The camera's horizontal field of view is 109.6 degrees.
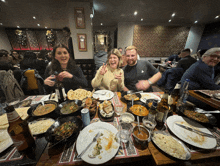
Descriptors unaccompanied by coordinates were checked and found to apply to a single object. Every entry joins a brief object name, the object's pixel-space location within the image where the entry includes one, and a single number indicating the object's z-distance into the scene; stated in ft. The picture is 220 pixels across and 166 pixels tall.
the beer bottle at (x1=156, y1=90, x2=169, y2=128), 3.32
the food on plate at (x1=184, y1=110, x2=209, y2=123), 3.45
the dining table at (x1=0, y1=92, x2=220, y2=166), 2.28
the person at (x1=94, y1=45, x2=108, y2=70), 11.94
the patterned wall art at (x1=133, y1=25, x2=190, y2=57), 25.70
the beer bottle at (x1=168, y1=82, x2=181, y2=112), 4.25
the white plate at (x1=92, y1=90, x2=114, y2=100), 5.38
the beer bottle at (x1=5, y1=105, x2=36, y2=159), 2.42
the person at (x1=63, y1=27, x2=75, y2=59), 7.74
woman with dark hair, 5.91
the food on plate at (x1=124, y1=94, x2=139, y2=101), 4.96
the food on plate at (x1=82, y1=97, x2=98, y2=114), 4.02
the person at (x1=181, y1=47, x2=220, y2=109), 6.61
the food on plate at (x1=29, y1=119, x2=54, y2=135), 3.03
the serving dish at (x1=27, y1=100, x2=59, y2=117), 3.70
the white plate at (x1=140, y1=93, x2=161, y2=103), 5.15
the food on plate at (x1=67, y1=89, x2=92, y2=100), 5.52
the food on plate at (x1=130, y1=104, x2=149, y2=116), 3.92
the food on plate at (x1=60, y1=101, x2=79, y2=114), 3.94
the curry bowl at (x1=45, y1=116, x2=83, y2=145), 2.66
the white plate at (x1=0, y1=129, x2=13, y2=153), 2.52
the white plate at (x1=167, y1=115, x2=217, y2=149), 2.65
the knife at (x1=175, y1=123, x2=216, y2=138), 2.94
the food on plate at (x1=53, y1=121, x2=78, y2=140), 2.78
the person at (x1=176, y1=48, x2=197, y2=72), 11.50
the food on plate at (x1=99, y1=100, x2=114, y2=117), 3.77
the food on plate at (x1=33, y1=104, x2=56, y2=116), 3.80
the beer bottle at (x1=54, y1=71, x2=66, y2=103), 4.68
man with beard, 7.95
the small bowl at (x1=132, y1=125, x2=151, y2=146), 2.56
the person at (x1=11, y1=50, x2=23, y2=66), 8.18
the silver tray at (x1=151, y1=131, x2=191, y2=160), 2.25
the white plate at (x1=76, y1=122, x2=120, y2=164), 2.28
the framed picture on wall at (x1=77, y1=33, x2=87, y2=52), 11.12
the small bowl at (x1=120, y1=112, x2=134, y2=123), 3.56
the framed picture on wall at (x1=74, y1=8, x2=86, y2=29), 10.28
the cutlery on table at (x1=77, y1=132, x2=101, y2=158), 2.31
